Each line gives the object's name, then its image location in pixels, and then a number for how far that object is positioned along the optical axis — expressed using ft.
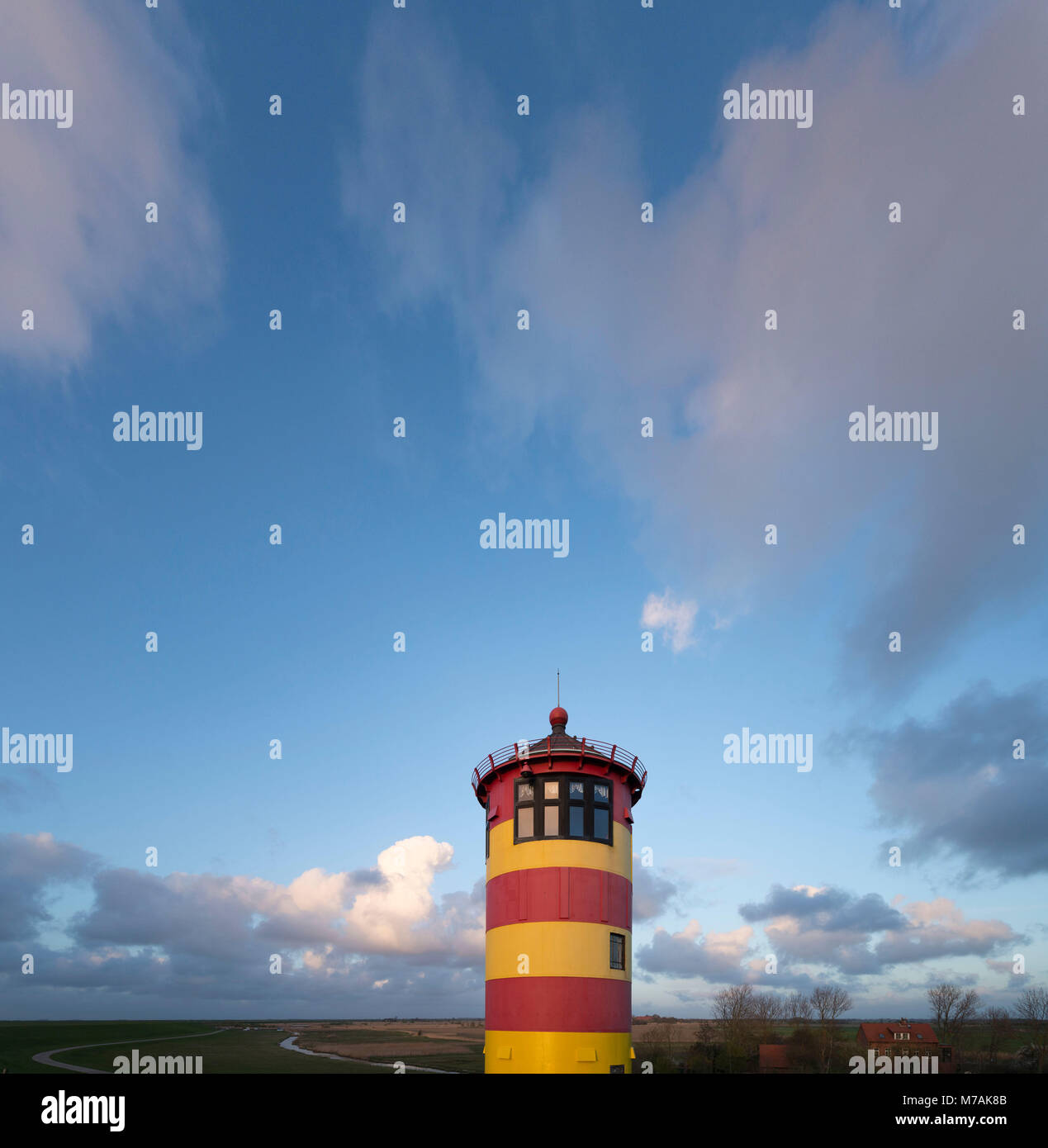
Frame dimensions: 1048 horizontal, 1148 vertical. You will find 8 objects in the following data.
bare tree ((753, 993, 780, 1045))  297.12
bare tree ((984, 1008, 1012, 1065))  318.65
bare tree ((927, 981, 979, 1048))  336.08
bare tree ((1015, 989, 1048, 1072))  315.86
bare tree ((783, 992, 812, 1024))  333.97
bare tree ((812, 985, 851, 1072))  325.62
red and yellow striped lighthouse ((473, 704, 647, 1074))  99.04
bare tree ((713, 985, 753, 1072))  261.85
